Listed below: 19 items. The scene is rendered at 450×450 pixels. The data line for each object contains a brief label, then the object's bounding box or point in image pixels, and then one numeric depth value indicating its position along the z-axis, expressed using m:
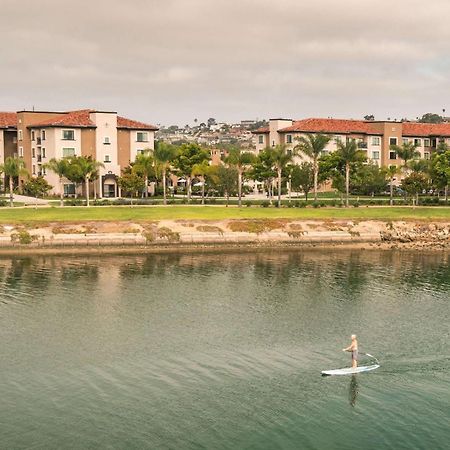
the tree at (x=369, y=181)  130.62
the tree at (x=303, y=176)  121.12
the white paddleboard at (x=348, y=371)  38.84
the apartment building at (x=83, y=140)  134.00
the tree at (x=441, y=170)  119.61
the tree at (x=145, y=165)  117.94
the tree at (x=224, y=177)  121.31
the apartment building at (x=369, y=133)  154.25
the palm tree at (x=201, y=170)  118.56
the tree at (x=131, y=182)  117.69
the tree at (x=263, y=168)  119.62
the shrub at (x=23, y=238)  84.81
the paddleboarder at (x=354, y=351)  39.69
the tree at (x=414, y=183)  117.06
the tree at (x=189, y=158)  122.06
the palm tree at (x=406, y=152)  127.12
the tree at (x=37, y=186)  119.62
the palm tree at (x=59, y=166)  116.75
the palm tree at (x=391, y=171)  132.50
